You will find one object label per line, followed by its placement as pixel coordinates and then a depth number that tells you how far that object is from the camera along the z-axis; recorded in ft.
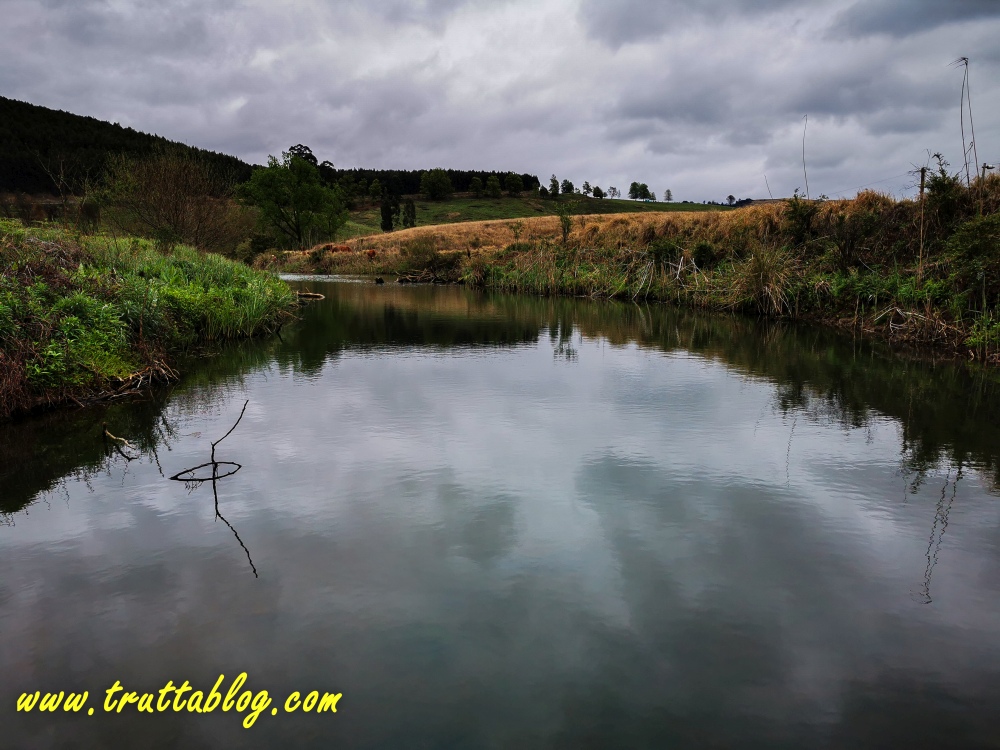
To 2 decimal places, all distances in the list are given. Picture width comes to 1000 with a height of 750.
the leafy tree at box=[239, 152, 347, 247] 214.28
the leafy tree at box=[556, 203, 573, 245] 113.80
